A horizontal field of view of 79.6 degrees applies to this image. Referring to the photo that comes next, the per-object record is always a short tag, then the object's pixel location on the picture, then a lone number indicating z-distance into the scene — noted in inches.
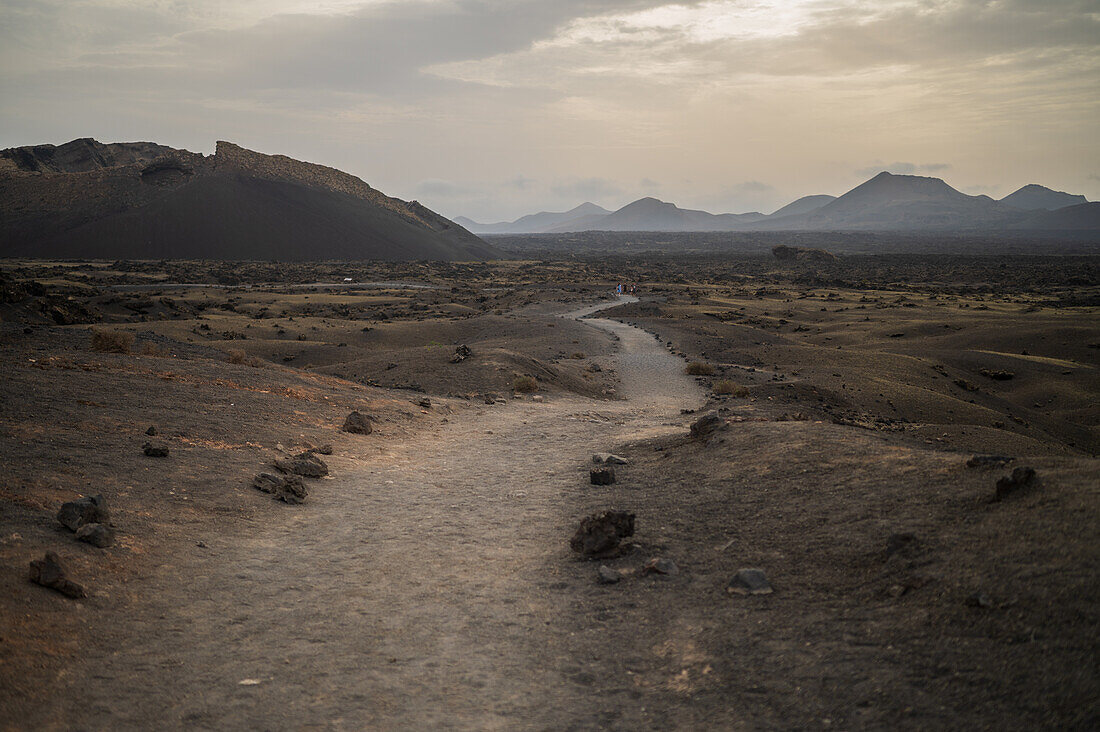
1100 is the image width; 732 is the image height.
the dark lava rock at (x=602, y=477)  400.5
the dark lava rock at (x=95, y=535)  264.1
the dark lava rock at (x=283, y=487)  366.9
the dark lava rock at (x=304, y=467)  408.8
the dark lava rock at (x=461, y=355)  808.9
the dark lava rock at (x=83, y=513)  269.3
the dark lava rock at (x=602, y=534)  290.5
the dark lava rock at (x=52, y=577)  225.9
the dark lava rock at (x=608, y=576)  268.5
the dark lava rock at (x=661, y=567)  269.4
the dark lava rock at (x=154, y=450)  372.5
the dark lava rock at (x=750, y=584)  240.8
